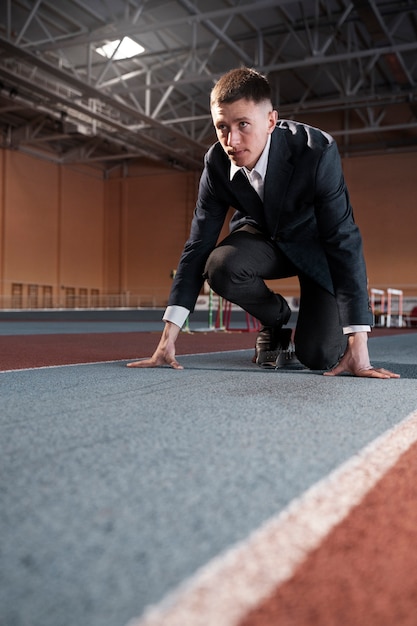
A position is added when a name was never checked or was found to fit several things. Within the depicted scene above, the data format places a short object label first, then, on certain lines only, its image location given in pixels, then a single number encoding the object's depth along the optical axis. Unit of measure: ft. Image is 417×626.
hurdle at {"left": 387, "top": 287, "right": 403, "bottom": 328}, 44.78
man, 7.92
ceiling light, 48.90
